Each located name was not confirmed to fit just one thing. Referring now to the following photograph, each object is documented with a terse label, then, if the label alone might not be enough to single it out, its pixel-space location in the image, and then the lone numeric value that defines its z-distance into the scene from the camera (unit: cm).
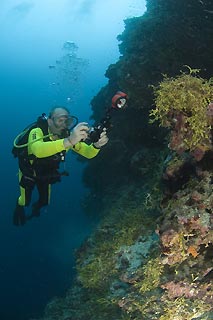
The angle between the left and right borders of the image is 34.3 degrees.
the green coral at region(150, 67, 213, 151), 362
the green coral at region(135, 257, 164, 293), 380
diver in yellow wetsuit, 475
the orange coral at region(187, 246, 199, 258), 344
